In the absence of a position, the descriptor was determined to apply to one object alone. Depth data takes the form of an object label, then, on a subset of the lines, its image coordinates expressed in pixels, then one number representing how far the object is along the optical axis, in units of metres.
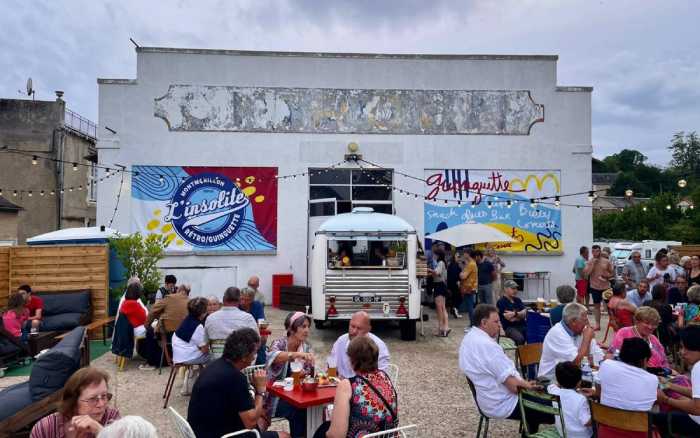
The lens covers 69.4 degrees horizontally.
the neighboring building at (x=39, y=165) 24.00
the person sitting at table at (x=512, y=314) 7.79
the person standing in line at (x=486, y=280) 12.91
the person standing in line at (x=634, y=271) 12.12
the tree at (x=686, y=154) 67.72
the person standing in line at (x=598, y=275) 12.04
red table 4.22
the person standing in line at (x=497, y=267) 15.27
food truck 10.34
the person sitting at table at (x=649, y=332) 5.37
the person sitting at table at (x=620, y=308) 7.14
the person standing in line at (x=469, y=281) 13.12
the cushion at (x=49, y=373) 4.82
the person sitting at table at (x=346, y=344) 5.22
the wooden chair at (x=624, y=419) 3.75
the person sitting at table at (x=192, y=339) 6.71
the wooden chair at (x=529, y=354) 5.99
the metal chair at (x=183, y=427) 3.42
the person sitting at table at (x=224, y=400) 3.70
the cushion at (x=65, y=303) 10.96
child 4.11
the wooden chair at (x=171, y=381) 6.70
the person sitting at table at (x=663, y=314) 7.93
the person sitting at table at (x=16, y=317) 8.82
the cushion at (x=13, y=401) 4.65
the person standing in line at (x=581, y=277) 14.52
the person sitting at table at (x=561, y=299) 6.73
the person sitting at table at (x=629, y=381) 4.05
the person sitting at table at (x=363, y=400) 3.51
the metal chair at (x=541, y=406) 4.09
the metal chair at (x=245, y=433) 3.51
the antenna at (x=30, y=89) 27.30
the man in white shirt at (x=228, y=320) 6.58
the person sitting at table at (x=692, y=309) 7.51
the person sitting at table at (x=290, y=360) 4.77
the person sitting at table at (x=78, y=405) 3.32
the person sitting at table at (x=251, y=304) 8.17
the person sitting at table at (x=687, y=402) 4.11
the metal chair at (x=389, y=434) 3.40
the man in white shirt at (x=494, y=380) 4.62
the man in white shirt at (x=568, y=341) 5.21
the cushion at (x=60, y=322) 10.45
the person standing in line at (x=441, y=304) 11.12
